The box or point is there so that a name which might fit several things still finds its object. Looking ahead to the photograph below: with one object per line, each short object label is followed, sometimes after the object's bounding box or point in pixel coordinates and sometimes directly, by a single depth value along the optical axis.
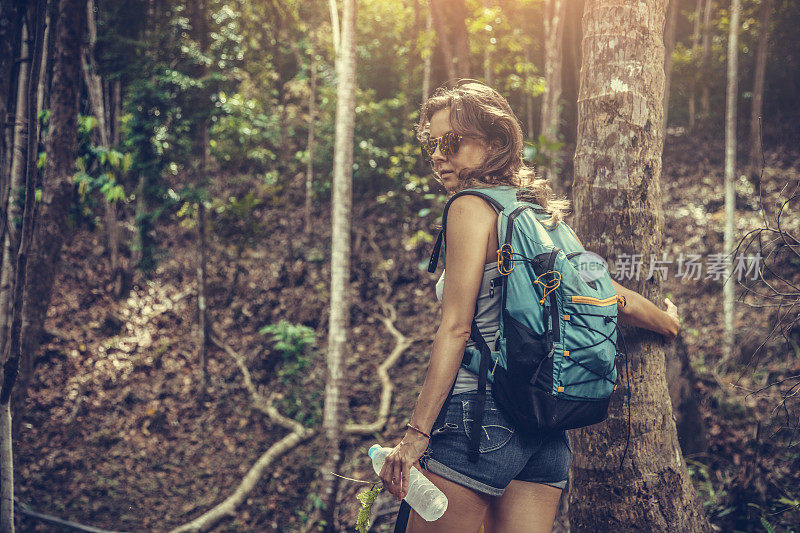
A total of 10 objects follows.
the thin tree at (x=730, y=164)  7.62
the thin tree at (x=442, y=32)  9.62
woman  1.64
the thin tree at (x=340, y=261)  6.04
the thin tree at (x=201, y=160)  9.07
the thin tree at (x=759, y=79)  10.84
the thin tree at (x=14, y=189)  4.22
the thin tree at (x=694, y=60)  14.10
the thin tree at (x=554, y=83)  8.03
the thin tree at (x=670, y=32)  11.01
